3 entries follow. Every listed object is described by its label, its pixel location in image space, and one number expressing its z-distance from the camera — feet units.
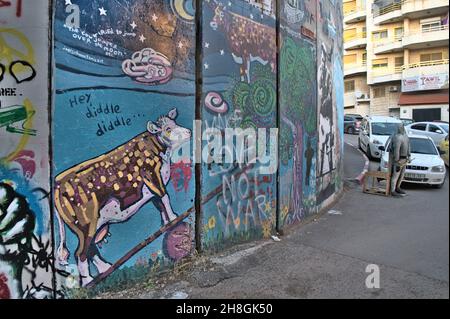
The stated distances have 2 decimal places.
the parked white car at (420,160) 29.75
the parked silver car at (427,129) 37.52
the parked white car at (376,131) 43.88
